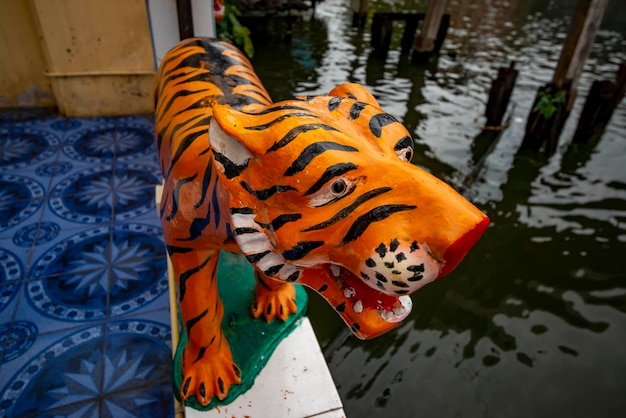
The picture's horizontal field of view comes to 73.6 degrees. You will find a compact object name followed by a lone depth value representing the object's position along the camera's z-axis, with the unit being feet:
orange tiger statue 2.59
